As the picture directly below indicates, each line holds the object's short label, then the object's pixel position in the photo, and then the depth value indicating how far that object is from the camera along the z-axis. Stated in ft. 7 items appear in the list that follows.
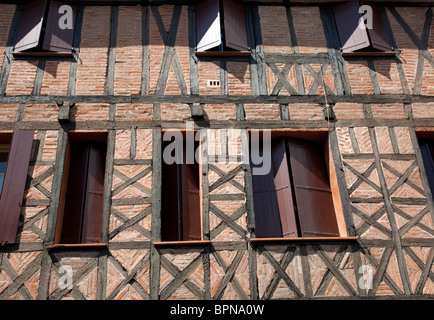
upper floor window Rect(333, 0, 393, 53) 25.98
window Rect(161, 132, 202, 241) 20.94
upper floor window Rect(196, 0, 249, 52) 25.43
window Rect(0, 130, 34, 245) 19.66
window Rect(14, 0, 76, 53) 24.99
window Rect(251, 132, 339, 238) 21.26
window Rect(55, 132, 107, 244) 20.68
